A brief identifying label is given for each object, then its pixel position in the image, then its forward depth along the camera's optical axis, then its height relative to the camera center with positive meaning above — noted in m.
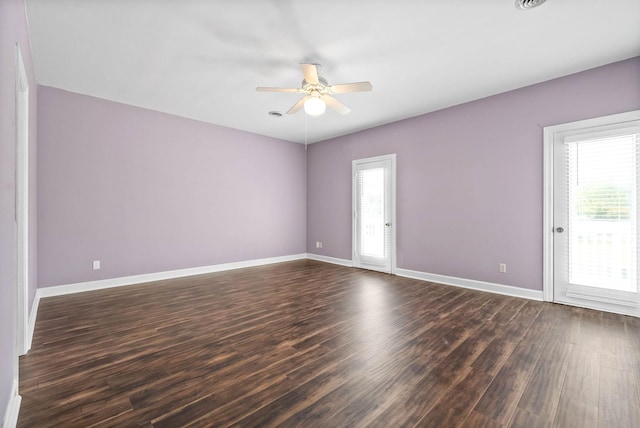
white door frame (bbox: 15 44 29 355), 2.07 +0.01
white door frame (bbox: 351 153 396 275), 5.28 -0.01
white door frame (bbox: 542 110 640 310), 3.59 -0.04
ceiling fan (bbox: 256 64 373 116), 2.95 +1.31
